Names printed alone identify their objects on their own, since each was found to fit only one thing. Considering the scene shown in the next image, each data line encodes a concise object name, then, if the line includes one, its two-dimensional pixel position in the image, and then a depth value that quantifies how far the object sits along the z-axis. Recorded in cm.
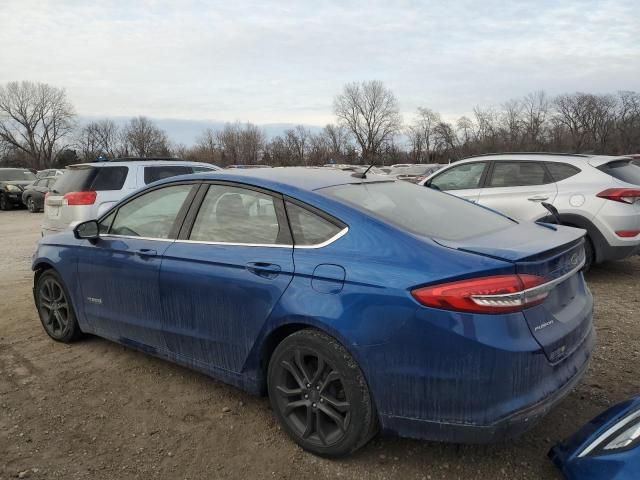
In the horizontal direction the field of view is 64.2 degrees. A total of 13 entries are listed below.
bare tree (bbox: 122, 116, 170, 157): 10048
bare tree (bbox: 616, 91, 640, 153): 6781
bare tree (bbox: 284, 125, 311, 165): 8738
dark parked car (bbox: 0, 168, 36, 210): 2197
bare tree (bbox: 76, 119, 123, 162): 9762
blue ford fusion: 229
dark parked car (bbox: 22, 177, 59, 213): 2042
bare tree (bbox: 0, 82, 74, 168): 8850
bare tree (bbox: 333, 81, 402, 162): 9875
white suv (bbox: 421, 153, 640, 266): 598
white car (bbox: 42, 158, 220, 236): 789
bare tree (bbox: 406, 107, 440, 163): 9062
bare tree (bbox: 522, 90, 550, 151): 8054
